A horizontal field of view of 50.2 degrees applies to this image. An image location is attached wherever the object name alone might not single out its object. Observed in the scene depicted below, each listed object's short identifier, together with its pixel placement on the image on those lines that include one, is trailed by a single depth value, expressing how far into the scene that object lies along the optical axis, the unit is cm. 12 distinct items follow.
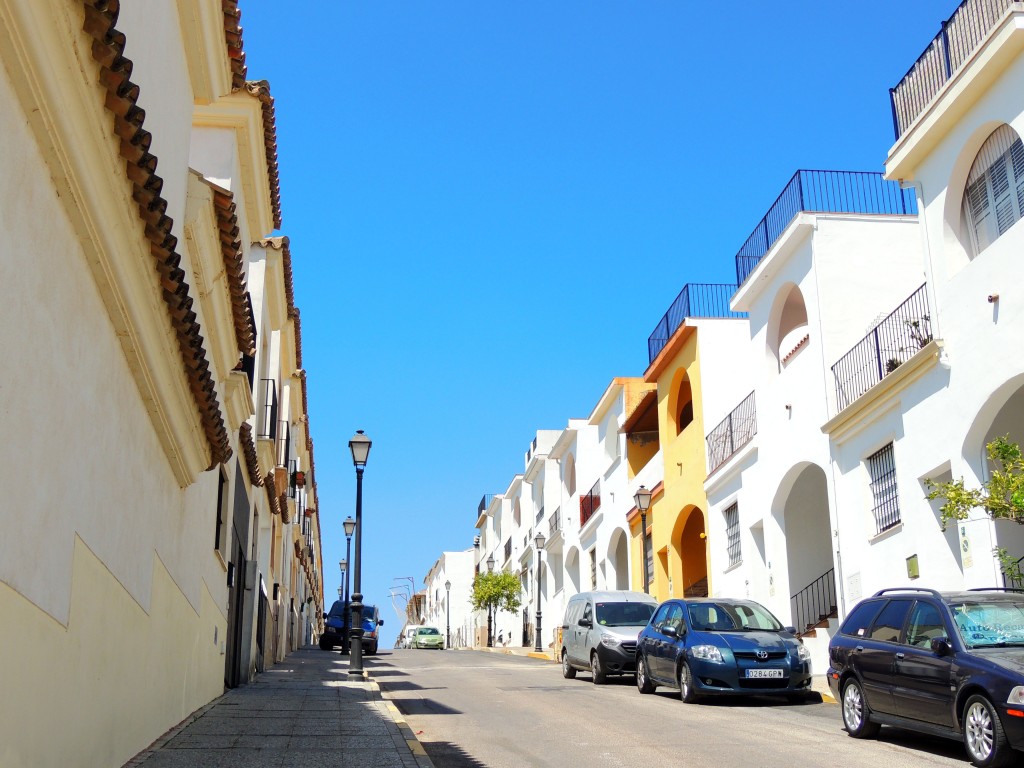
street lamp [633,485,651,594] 2620
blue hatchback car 1512
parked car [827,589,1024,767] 895
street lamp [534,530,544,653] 4056
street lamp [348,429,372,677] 2034
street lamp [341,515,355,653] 3620
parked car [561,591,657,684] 2002
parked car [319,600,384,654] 3819
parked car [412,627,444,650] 6069
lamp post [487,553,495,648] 5789
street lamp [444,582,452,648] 7276
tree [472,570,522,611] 5381
